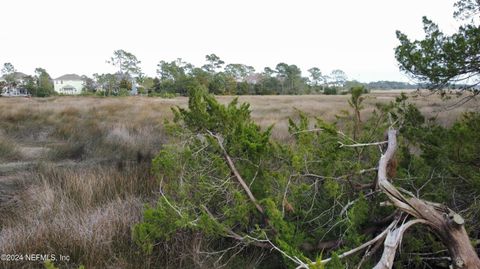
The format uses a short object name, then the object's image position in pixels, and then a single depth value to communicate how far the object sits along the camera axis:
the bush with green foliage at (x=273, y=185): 2.52
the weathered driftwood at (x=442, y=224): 1.81
